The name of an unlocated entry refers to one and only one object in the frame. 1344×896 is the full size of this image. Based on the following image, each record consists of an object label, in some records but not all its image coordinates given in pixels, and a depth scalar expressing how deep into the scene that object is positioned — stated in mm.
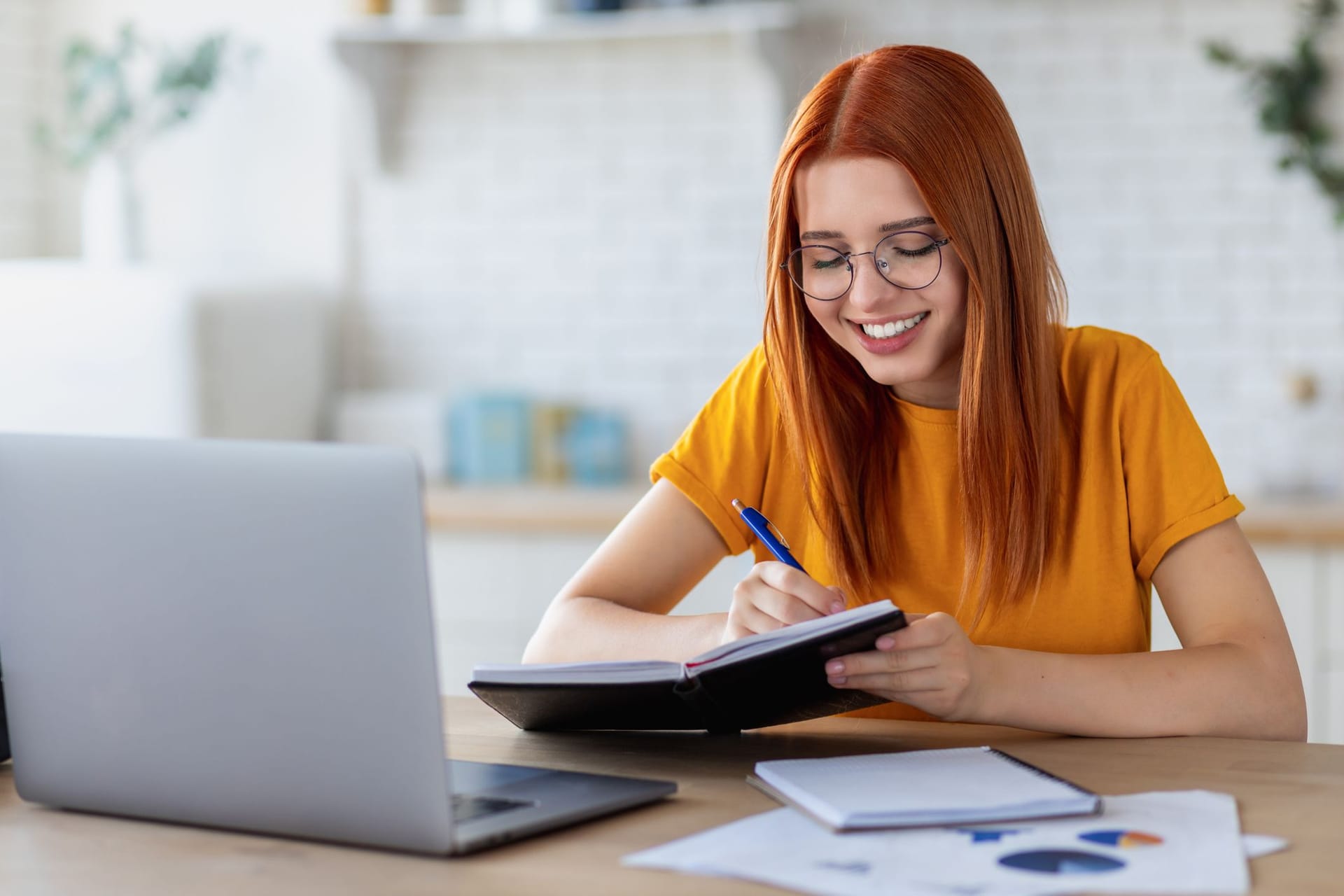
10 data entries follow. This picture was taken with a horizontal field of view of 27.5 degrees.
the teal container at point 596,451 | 3839
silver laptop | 1404
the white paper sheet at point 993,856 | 1386
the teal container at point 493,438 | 3862
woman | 1868
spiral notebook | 1477
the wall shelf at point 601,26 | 3608
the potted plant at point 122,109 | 3883
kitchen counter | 3021
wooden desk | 1419
